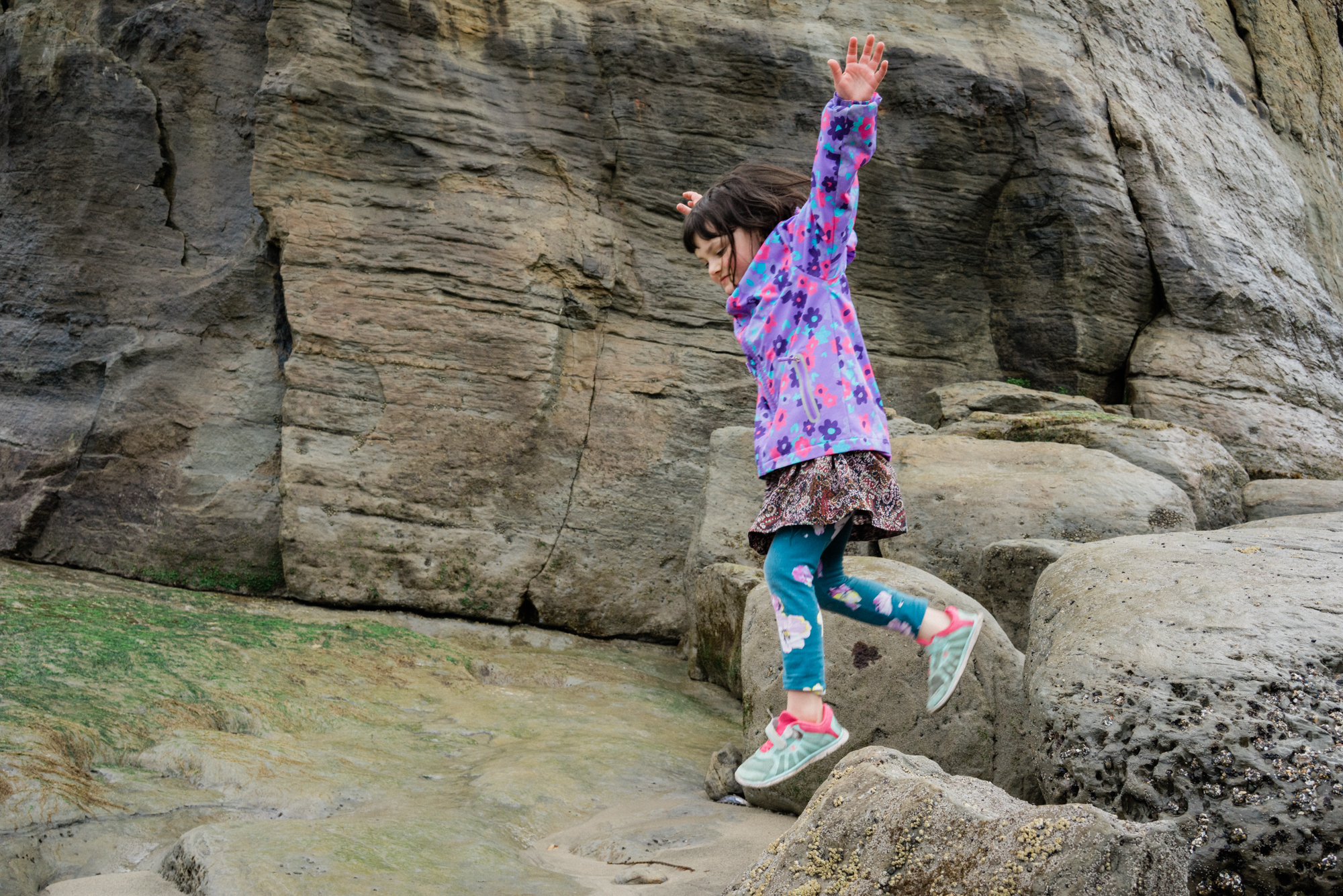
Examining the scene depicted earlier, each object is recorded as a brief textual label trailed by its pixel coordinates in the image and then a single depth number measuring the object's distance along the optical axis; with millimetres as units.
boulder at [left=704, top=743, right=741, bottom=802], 3717
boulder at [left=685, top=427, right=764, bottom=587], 5949
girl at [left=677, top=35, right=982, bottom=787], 2961
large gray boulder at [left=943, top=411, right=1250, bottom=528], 5926
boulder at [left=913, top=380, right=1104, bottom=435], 7004
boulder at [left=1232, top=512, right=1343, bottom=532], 4134
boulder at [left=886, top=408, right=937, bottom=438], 6559
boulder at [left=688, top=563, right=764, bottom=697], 5273
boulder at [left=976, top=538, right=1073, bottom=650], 4632
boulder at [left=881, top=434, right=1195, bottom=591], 5258
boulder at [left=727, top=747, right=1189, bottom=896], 2100
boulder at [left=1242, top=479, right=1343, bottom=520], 5859
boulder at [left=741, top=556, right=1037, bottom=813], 3541
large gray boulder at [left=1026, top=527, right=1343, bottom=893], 2477
